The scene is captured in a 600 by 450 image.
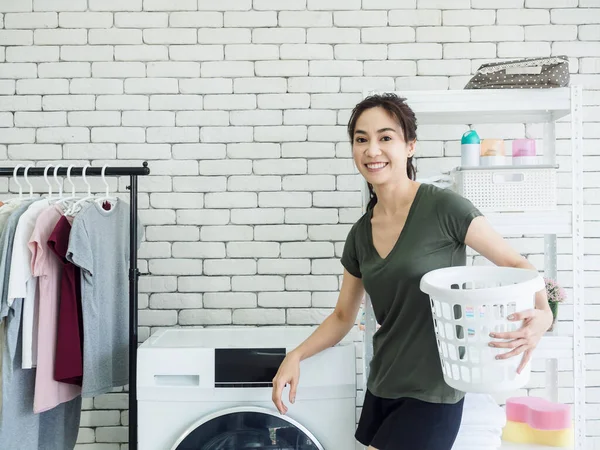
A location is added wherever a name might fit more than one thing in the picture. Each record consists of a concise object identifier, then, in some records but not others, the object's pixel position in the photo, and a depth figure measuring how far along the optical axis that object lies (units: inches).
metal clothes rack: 77.9
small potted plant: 78.3
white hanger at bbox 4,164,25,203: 77.1
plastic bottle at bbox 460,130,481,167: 78.4
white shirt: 71.3
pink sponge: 76.7
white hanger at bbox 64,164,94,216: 76.8
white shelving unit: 74.3
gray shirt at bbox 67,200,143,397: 73.8
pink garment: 72.3
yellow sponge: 76.8
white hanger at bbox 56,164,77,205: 78.1
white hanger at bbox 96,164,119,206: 80.6
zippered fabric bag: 72.9
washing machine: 74.6
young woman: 58.3
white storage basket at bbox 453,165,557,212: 75.5
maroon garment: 73.4
